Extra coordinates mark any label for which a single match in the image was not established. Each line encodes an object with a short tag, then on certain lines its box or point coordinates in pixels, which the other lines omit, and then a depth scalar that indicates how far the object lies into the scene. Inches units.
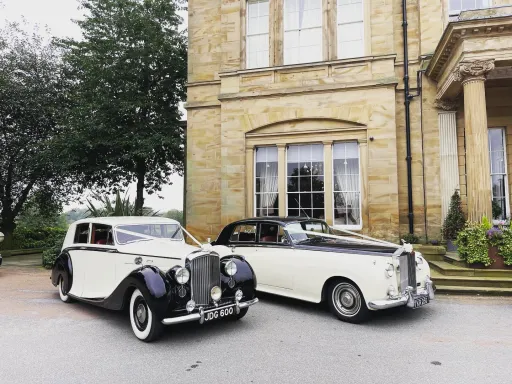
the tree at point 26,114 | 558.6
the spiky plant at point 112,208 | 412.5
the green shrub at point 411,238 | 383.9
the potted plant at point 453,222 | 370.9
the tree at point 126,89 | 529.0
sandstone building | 391.5
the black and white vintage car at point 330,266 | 201.0
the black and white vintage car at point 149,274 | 176.2
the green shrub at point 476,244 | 287.1
